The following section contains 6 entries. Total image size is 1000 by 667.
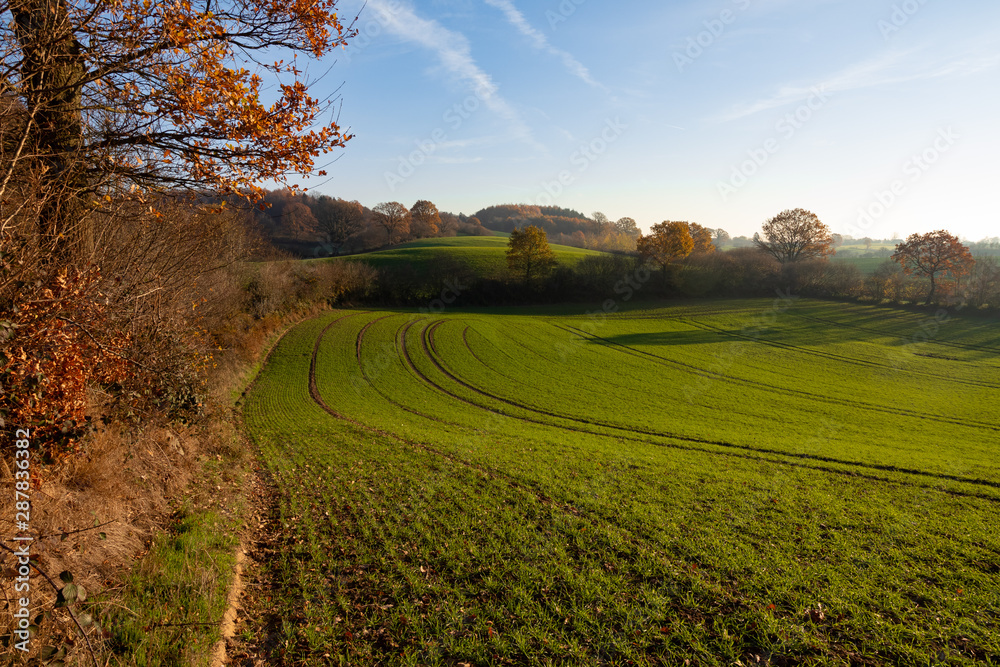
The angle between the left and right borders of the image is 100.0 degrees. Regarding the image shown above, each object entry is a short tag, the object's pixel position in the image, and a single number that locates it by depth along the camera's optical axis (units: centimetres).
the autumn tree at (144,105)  591
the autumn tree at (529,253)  7075
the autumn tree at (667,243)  7131
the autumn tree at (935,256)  5778
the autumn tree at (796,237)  7381
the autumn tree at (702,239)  8956
